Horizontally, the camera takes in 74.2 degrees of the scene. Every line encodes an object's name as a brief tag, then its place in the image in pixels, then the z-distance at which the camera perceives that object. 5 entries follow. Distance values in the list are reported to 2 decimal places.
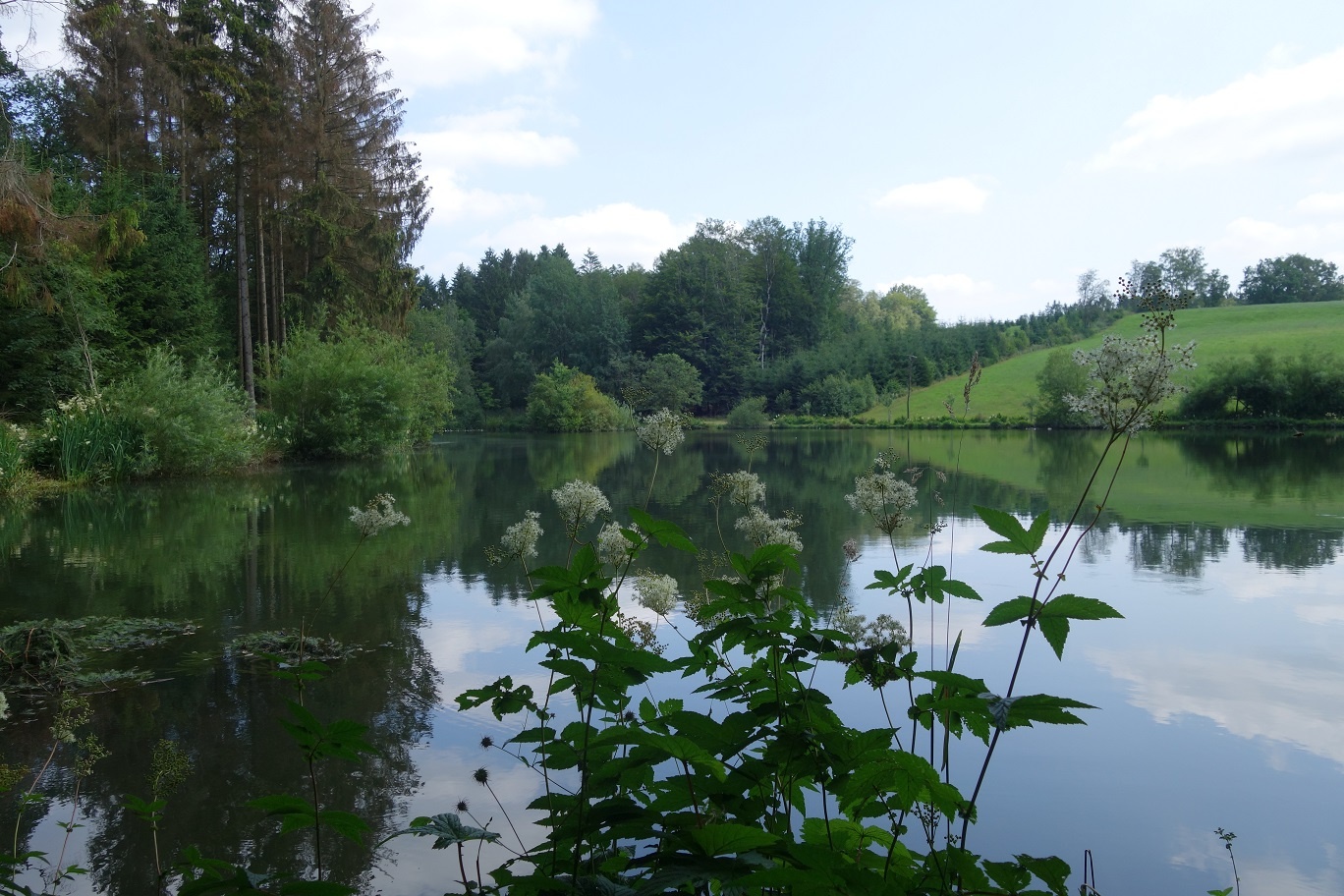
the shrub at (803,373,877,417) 52.00
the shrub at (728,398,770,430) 52.28
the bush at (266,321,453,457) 22.73
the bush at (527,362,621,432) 47.28
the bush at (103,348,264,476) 16.69
